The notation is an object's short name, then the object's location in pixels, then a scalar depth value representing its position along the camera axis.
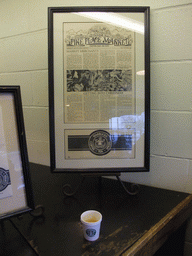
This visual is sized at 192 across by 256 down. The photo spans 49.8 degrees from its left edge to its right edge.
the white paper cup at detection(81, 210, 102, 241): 0.66
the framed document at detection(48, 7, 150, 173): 0.97
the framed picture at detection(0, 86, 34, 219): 0.72
